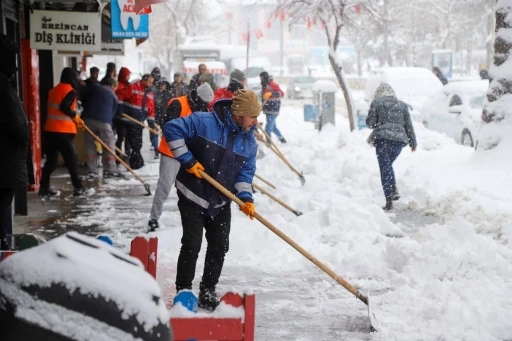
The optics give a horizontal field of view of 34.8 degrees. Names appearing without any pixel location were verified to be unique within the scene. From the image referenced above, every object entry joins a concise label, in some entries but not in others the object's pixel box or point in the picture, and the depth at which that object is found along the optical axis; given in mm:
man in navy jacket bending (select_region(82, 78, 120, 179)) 13328
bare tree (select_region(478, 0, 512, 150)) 13344
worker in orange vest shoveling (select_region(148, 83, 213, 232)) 8203
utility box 23844
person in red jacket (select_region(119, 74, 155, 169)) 15711
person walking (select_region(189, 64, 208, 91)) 16031
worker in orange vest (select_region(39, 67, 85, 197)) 11383
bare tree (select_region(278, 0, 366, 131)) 21344
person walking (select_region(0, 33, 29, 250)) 6312
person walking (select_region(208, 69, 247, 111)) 11523
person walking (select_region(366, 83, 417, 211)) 11031
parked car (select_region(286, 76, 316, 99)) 49344
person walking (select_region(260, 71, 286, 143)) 19266
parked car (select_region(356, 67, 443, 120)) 26625
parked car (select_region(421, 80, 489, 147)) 18781
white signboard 11146
